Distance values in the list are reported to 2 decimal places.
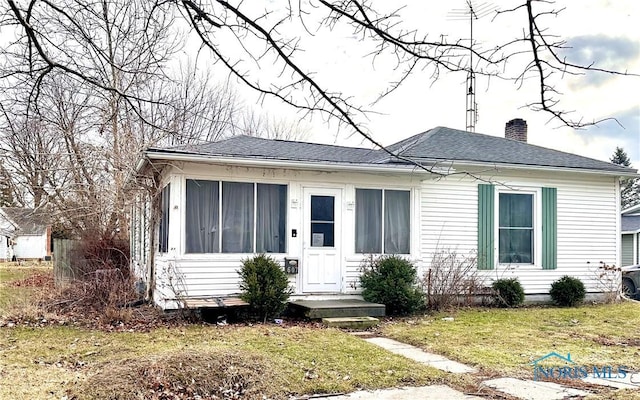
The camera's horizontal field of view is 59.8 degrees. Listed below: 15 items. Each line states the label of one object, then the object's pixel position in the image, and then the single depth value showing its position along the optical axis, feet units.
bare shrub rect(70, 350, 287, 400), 14.70
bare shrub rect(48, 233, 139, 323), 29.07
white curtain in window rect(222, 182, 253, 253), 31.19
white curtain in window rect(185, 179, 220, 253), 30.34
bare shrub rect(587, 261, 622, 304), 40.19
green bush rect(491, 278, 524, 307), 36.35
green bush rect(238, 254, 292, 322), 28.73
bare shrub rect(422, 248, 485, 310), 34.83
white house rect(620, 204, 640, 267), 63.67
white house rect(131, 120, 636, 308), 30.45
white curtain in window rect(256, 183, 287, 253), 31.94
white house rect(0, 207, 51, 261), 99.40
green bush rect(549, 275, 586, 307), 37.50
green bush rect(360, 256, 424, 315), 31.81
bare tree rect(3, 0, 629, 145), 9.48
